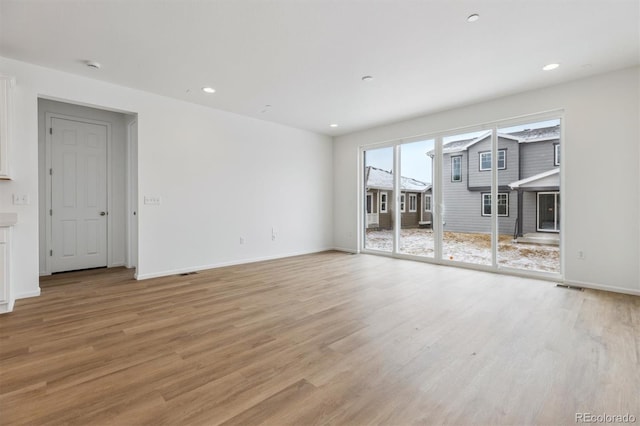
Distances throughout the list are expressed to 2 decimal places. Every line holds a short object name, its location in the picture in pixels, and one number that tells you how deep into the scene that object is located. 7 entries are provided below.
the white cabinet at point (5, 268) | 2.91
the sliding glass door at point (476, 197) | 4.43
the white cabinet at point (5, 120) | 3.15
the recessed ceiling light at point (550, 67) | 3.56
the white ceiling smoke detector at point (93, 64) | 3.47
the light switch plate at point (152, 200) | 4.46
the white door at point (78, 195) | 4.77
